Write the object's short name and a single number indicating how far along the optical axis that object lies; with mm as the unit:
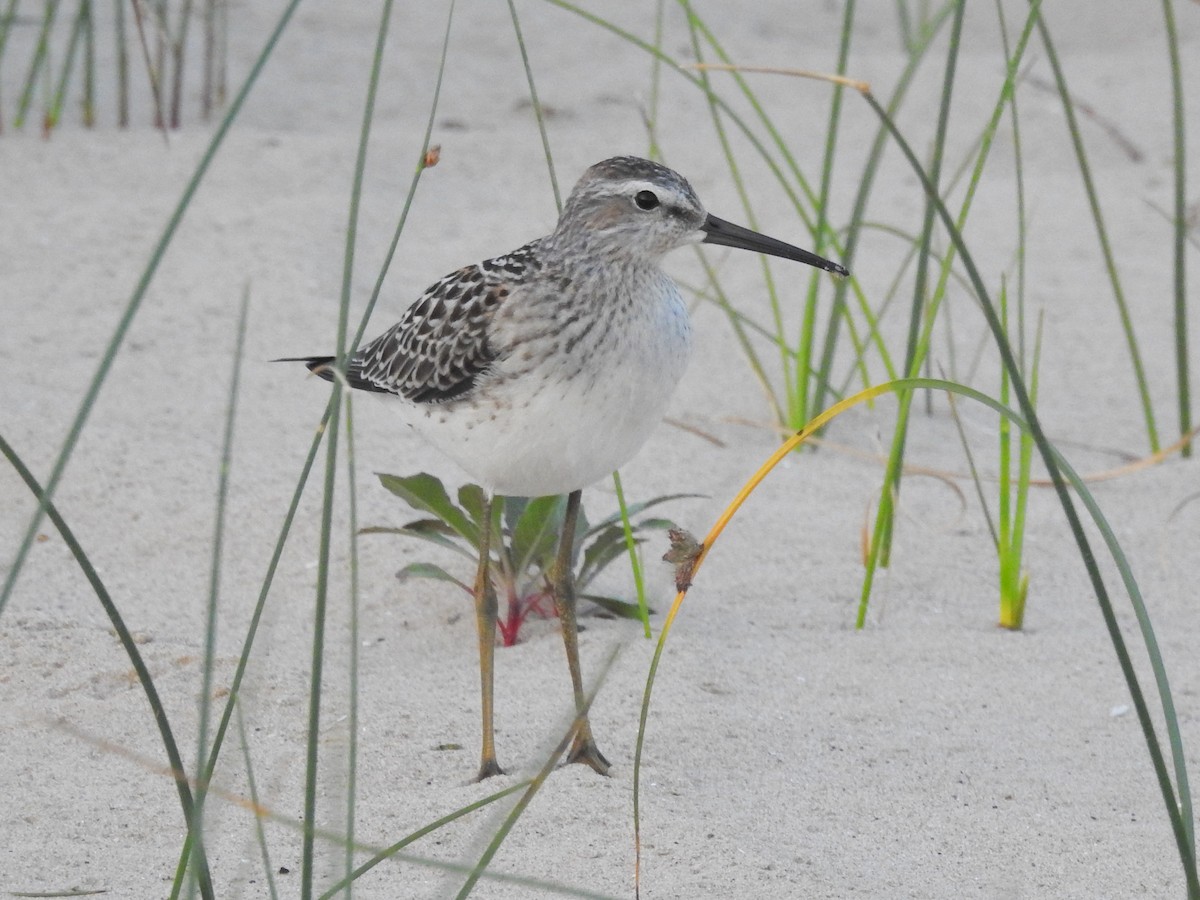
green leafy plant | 7984
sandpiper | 6570
